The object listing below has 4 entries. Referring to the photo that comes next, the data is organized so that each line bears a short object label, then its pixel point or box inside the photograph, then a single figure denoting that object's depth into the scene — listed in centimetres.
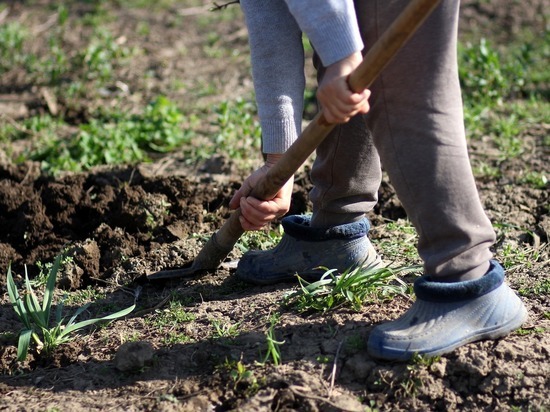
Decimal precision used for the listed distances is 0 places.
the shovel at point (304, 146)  242
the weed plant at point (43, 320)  308
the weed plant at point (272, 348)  282
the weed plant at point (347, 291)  313
